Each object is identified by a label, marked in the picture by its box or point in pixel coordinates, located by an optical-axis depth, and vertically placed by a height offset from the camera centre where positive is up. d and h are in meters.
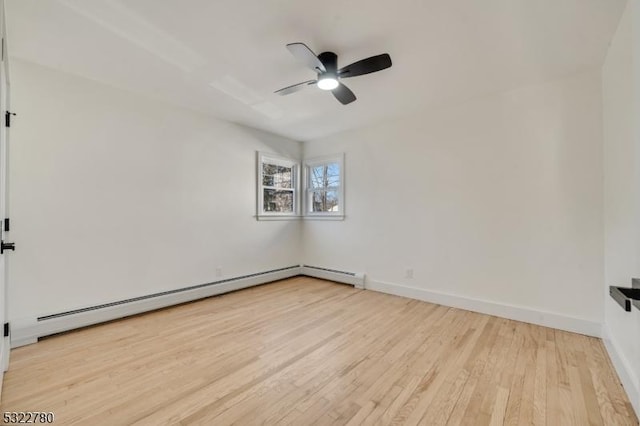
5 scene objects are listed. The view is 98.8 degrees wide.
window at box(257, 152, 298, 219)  4.55 +0.47
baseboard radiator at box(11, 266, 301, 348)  2.40 -1.05
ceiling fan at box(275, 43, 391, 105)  2.05 +1.19
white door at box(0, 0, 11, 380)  1.75 +0.12
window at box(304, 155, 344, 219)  4.62 +0.48
